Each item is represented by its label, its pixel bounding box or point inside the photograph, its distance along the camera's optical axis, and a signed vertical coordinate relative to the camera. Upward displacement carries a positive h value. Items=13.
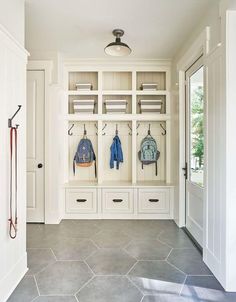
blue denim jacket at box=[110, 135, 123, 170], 4.40 -0.10
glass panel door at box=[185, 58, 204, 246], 3.12 -0.02
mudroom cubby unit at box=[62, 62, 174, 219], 4.17 +0.08
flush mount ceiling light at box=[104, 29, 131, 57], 3.03 +1.22
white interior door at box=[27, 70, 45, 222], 3.96 -0.21
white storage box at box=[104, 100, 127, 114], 4.31 +0.73
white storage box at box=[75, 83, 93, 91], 4.33 +1.06
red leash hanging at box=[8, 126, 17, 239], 2.12 -0.29
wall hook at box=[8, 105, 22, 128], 2.10 +0.22
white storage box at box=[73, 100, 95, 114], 4.29 +0.71
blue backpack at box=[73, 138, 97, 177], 4.36 -0.14
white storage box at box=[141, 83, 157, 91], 4.34 +1.07
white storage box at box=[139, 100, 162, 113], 4.32 +0.73
